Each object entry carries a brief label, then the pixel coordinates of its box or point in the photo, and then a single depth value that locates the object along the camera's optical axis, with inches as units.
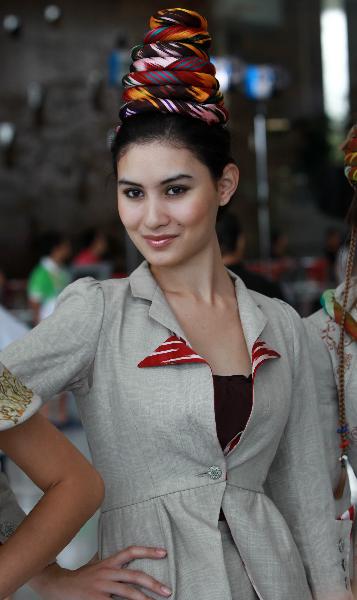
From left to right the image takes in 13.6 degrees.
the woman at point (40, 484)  70.9
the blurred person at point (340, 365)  121.7
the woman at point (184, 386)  92.7
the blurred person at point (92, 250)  682.3
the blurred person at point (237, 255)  248.6
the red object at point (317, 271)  816.3
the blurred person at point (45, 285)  482.8
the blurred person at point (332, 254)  758.0
